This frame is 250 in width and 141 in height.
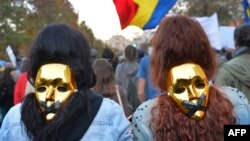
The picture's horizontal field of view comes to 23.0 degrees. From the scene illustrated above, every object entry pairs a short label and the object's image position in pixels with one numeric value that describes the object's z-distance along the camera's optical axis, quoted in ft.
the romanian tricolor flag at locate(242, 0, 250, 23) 28.96
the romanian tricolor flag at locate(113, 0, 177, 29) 17.83
